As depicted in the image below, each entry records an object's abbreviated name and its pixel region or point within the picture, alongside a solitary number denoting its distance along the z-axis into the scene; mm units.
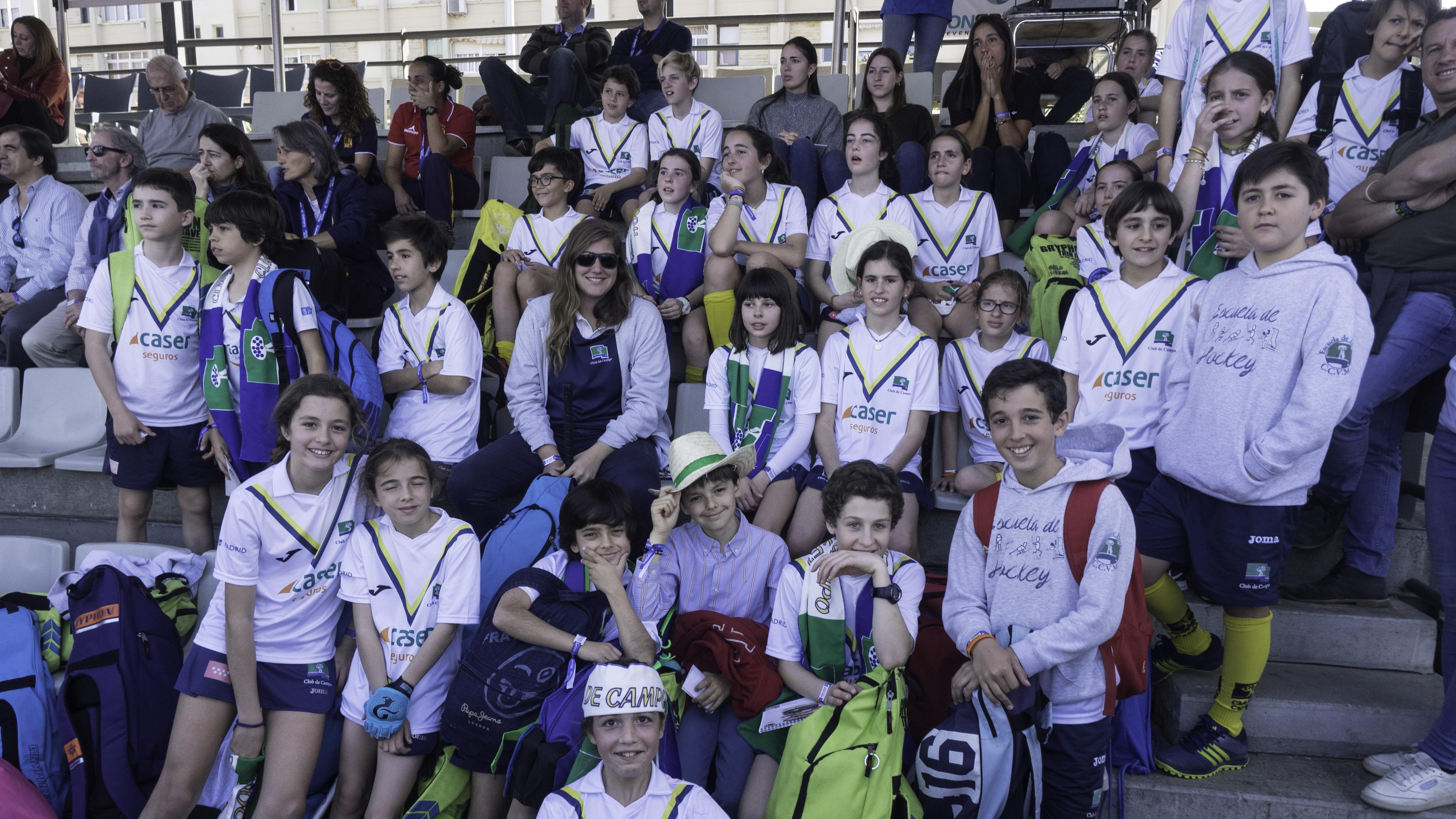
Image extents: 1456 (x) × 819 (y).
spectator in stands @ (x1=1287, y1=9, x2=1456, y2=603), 2676
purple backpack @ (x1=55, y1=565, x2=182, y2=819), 2670
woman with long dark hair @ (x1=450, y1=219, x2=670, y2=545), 3441
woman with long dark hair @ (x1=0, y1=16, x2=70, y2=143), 6129
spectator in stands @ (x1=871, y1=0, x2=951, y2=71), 5797
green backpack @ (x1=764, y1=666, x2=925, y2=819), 2176
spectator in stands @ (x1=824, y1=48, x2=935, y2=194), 4828
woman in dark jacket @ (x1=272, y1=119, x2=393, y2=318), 4457
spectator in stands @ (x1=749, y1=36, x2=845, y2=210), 5168
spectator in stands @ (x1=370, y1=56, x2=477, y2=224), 5191
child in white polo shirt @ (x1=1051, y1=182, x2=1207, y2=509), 2922
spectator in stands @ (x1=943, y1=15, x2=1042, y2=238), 4820
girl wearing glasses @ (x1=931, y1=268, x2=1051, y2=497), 3400
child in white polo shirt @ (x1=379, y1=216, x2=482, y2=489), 3535
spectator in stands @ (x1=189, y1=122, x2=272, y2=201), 4078
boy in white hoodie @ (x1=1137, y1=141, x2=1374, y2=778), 2305
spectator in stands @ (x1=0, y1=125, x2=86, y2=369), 4773
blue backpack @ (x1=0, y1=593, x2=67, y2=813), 2670
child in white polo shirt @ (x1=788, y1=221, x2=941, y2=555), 3252
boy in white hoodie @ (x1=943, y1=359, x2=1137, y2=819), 2162
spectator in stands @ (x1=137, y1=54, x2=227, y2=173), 5820
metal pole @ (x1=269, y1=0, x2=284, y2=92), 7246
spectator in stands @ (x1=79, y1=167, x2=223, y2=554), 3406
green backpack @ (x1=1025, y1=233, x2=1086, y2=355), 3695
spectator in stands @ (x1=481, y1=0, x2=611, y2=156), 5719
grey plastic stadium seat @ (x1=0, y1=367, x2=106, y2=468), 4156
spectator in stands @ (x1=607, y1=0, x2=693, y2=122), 5926
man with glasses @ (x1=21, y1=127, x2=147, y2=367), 4406
